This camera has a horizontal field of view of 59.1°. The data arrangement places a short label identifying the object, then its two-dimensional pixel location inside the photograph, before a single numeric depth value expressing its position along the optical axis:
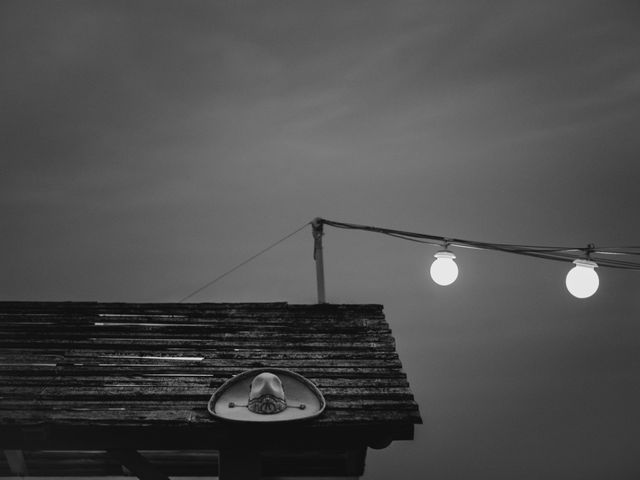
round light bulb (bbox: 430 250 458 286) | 6.29
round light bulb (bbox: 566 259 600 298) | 5.52
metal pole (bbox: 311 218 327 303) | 7.76
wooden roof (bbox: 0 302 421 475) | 5.18
